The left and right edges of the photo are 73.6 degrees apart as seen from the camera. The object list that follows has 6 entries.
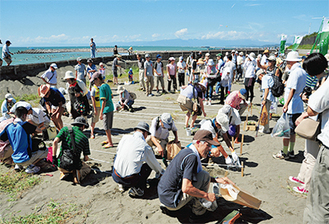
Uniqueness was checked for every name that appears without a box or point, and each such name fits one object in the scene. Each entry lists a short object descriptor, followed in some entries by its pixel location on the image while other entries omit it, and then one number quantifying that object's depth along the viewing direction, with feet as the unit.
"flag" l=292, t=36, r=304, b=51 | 35.65
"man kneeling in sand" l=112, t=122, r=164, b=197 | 12.17
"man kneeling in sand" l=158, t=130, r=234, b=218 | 9.64
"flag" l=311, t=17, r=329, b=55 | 21.06
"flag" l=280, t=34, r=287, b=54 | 46.96
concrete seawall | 42.48
